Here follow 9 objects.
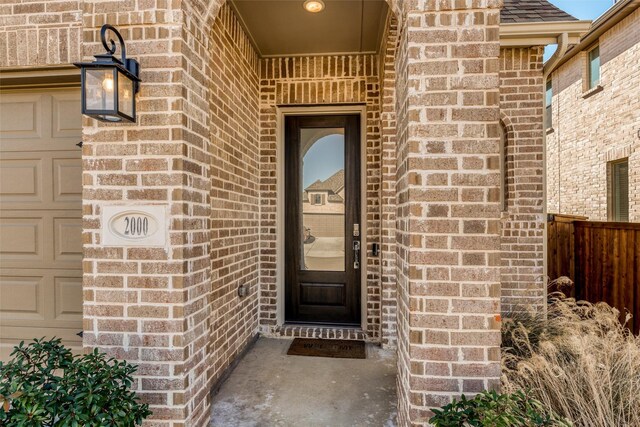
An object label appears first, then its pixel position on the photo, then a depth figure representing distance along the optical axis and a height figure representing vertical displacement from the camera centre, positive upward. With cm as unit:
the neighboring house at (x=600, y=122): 541 +166
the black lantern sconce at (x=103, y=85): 165 +63
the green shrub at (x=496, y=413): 138 -84
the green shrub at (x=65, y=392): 142 -77
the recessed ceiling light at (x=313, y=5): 291 +179
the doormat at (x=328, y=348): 341 -139
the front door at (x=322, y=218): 401 -5
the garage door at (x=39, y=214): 248 +0
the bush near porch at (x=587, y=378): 172 -93
